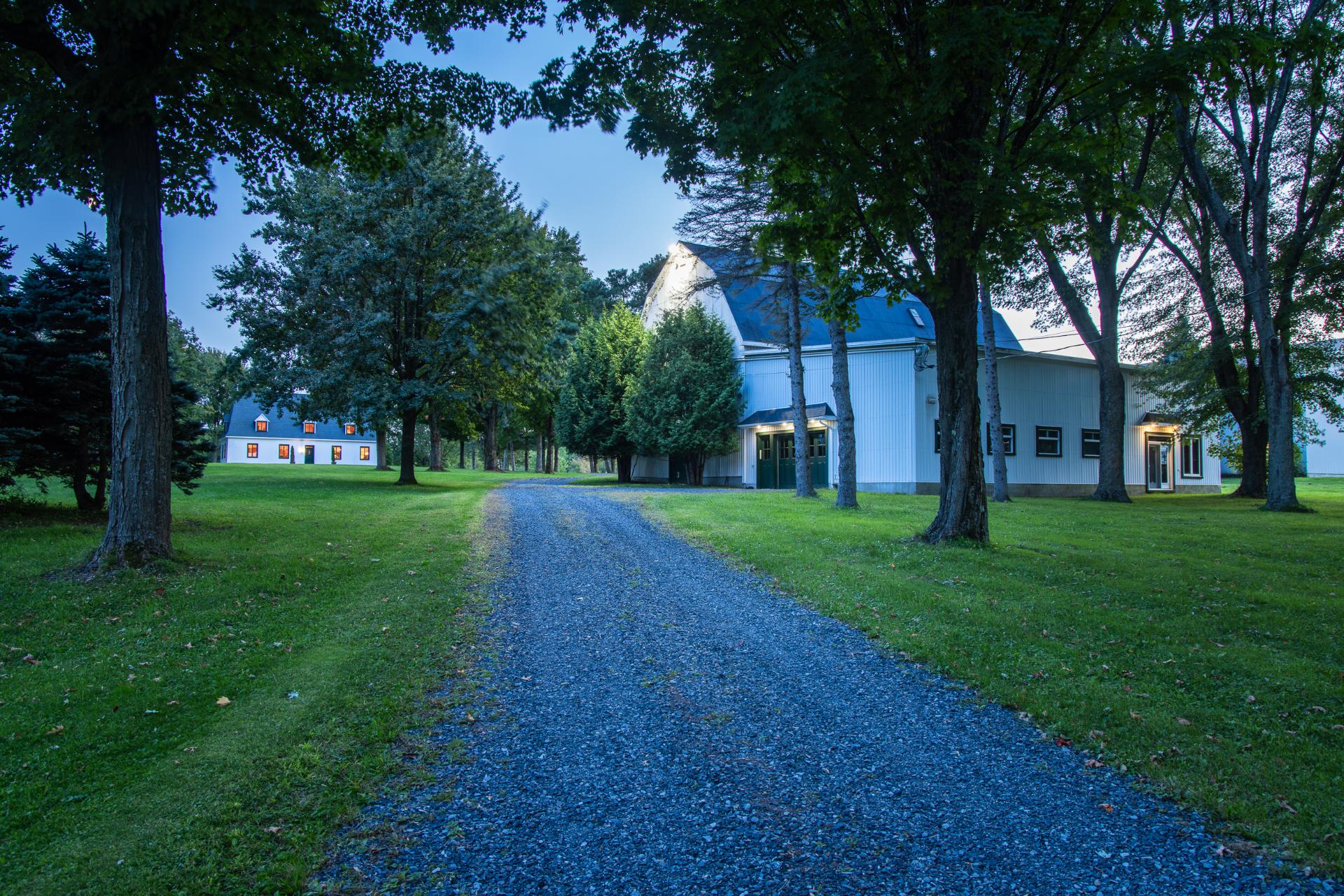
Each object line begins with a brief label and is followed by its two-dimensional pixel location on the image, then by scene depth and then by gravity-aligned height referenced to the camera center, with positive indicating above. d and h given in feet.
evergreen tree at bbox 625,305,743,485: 93.09 +8.83
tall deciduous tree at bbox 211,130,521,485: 74.79 +18.86
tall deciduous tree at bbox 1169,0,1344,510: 62.59 +27.60
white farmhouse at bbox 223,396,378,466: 208.54 +5.83
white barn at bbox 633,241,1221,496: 80.94 +5.34
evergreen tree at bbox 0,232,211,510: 37.29 +5.14
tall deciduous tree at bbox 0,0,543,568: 26.53 +15.28
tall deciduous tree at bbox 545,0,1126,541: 27.84 +15.48
